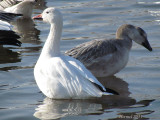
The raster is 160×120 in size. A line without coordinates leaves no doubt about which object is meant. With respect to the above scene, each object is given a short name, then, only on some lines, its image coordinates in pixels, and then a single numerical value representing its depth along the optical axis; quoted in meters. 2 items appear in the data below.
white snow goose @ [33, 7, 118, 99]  12.48
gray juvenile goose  14.91
